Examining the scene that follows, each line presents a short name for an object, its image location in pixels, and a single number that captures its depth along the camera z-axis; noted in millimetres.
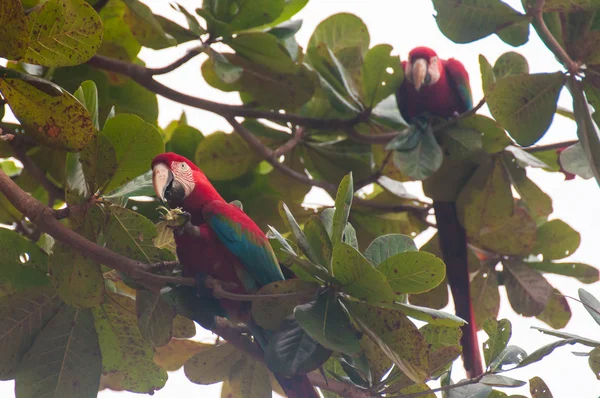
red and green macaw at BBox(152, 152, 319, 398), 16478
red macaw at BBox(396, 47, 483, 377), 16983
